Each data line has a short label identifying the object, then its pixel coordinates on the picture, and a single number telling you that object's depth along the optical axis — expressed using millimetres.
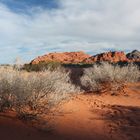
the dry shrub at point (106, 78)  8349
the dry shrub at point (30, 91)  4242
